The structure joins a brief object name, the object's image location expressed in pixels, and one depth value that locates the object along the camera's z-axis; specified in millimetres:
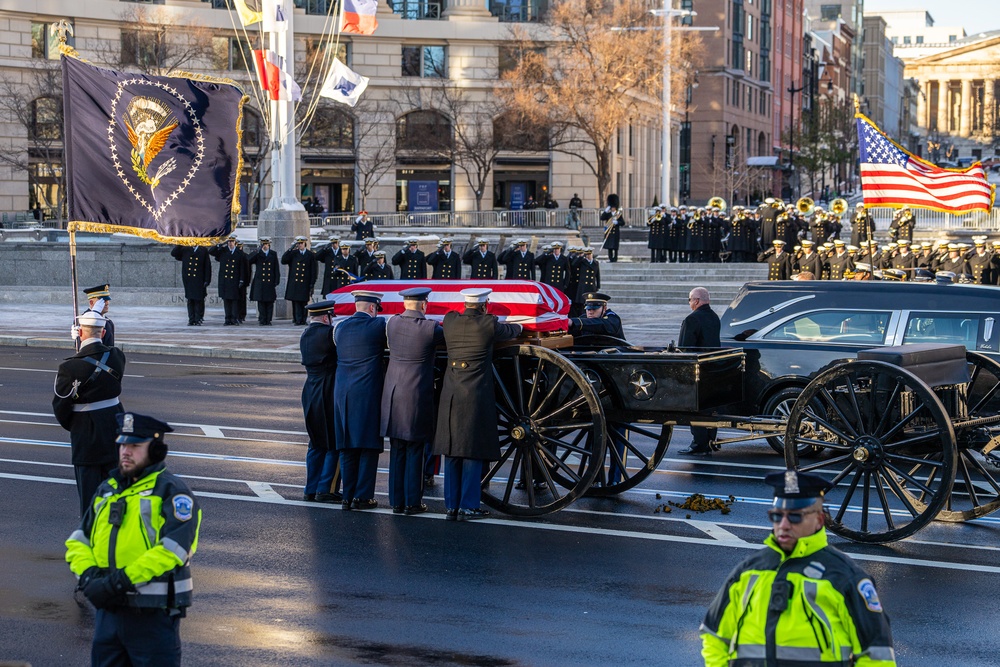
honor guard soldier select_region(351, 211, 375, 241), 37281
